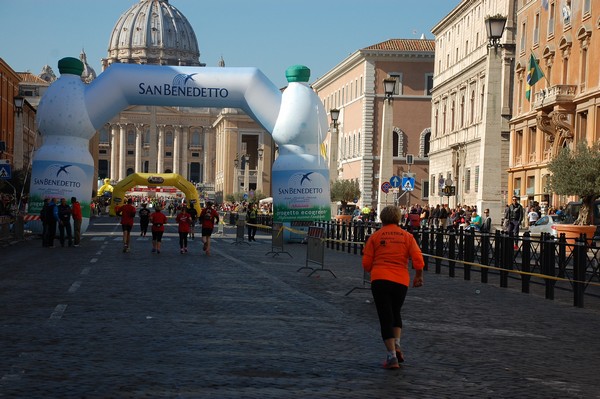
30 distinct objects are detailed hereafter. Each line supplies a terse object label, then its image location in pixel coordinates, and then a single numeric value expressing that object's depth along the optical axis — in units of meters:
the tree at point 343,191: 80.88
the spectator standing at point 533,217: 39.19
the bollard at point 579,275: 17.09
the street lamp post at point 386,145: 42.41
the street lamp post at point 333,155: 63.54
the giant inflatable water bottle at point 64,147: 37.50
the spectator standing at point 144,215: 41.81
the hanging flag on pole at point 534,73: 46.66
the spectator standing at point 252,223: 43.72
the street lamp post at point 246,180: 112.26
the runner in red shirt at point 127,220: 30.41
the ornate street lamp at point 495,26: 26.30
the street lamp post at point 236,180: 169.25
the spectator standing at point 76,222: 33.84
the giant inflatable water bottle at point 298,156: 39.78
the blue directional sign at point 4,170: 38.09
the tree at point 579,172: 37.31
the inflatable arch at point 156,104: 37.78
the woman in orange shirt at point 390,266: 10.05
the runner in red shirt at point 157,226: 29.58
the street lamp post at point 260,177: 159.86
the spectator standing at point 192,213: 40.91
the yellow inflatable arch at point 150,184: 86.31
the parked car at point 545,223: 37.28
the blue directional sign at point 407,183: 41.56
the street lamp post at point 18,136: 51.69
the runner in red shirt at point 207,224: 30.45
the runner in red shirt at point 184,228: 30.25
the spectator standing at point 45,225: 33.22
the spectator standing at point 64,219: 33.03
